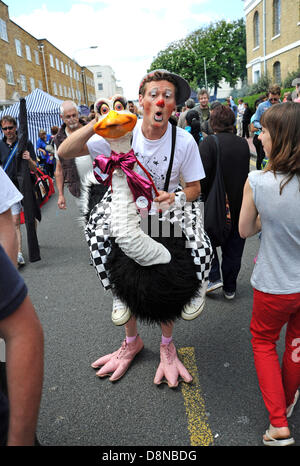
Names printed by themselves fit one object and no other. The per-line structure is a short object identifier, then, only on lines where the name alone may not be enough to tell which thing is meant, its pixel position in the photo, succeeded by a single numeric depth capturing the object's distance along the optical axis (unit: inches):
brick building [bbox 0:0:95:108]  1038.3
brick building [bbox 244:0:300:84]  880.8
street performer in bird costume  77.0
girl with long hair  70.1
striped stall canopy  502.0
